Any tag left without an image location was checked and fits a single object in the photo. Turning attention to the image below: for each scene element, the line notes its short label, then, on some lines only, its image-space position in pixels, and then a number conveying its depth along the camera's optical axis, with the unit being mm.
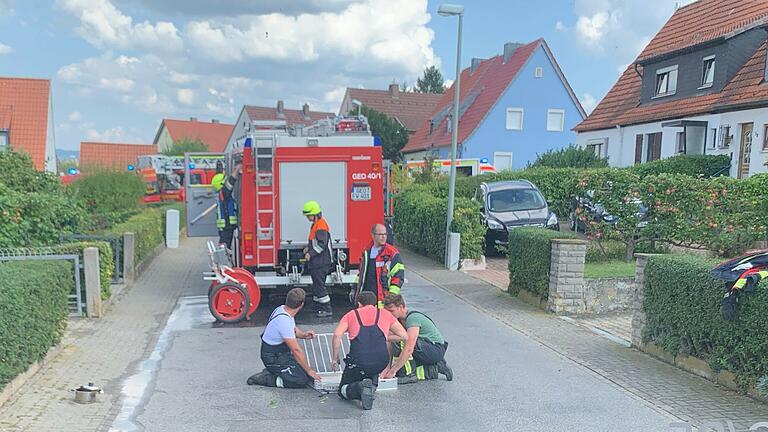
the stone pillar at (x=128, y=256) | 13312
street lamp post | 15250
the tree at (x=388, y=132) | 49469
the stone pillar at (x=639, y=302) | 8352
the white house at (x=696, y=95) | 21703
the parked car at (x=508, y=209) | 17094
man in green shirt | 6887
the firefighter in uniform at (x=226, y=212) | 11672
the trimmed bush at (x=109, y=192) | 20516
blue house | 42688
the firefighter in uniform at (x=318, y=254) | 10055
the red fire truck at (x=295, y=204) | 10438
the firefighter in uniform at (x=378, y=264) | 8461
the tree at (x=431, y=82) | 90731
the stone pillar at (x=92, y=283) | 9930
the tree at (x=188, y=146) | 57219
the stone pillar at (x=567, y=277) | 10422
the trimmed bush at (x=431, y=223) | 15883
